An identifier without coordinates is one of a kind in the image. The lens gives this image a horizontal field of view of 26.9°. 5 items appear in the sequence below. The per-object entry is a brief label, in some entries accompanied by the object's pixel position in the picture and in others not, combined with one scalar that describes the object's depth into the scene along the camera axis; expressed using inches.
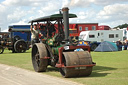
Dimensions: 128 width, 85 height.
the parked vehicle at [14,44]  1065.5
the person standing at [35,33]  482.3
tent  1032.8
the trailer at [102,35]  1371.9
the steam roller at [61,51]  376.8
